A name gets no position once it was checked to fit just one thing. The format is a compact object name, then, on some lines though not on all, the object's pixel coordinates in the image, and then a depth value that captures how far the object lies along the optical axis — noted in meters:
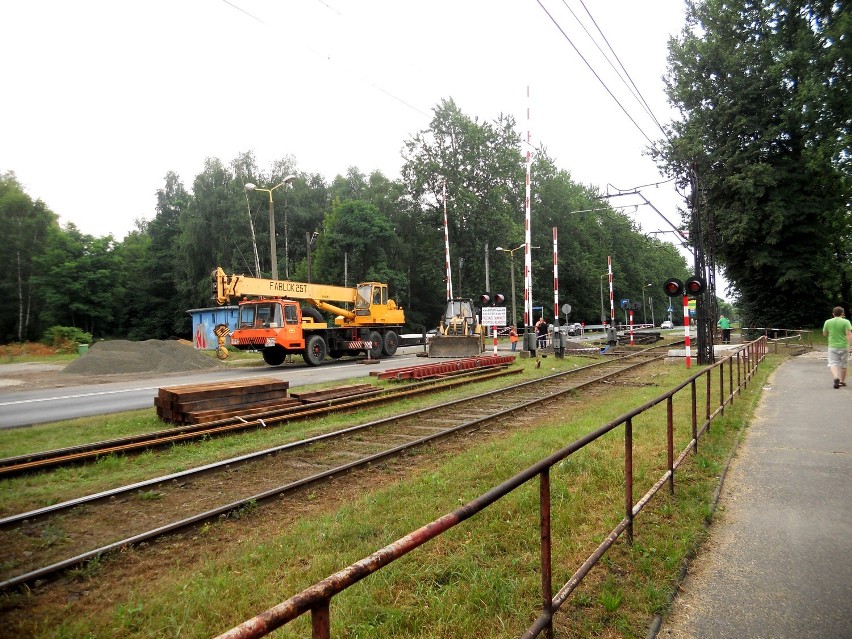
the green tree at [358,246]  47.91
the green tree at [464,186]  48.34
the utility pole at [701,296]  17.92
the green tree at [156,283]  58.97
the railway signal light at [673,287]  17.62
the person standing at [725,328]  29.70
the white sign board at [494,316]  34.19
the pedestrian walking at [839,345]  12.09
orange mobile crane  21.08
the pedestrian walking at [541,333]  29.32
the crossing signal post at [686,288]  17.28
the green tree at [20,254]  44.31
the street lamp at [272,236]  23.41
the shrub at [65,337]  40.34
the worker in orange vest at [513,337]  29.32
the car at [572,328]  50.51
